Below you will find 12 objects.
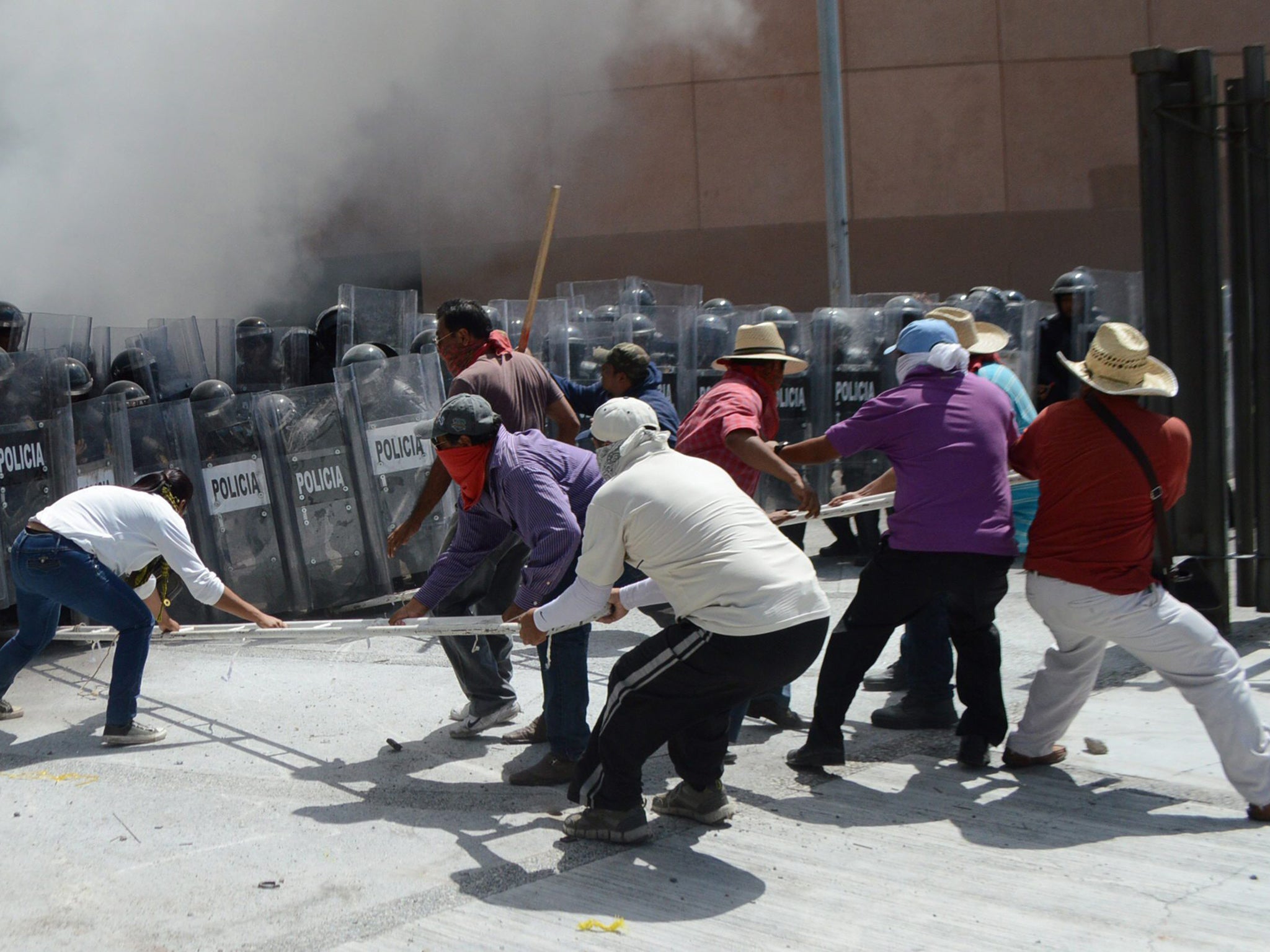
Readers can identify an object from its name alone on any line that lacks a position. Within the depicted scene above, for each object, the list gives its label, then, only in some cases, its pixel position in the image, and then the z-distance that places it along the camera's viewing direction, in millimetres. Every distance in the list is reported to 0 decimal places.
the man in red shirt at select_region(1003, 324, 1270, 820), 4066
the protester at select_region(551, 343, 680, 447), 5793
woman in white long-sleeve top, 5062
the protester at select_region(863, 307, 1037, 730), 5133
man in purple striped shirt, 4328
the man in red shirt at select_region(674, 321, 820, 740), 4961
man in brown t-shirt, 5133
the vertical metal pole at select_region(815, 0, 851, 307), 12016
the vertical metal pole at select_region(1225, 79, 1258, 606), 6184
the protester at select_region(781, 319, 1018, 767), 4449
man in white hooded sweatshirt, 3773
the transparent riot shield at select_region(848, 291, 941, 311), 10227
